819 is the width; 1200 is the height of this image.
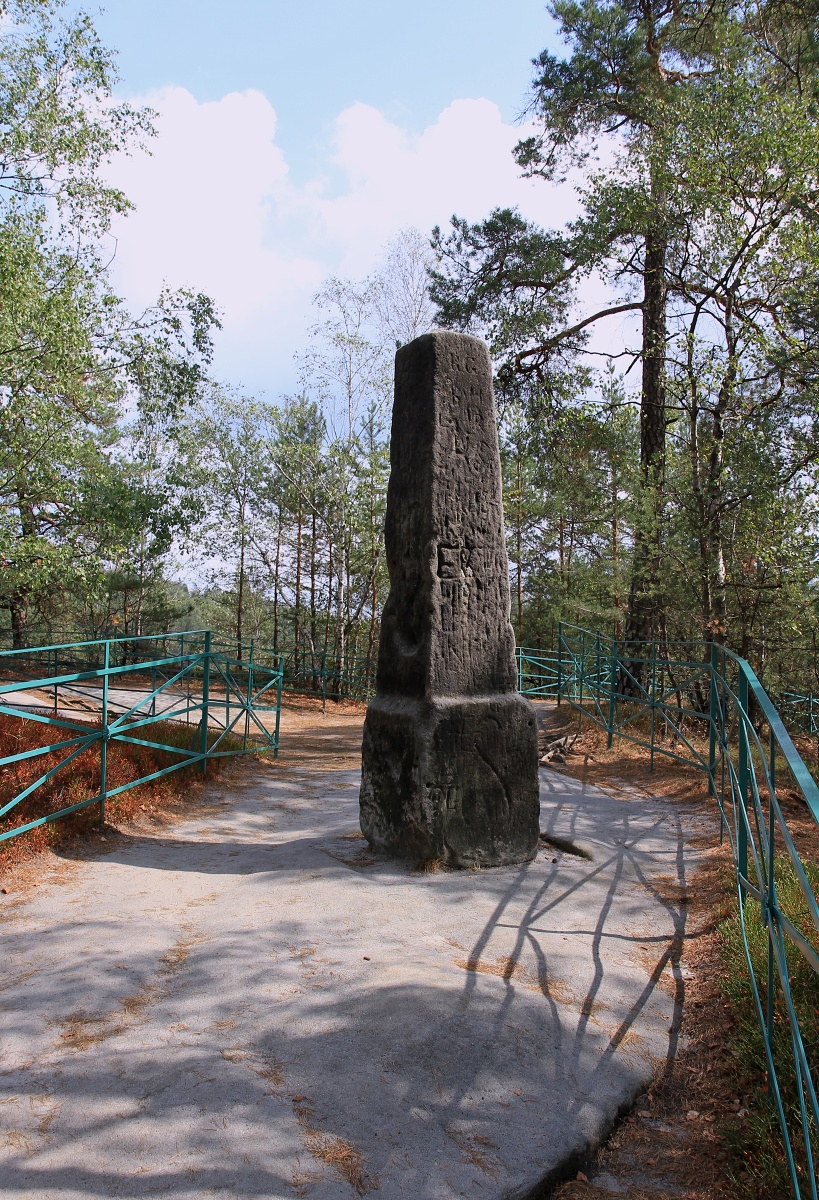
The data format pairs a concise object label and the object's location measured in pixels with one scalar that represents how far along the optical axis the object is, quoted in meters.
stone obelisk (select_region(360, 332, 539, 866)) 4.50
